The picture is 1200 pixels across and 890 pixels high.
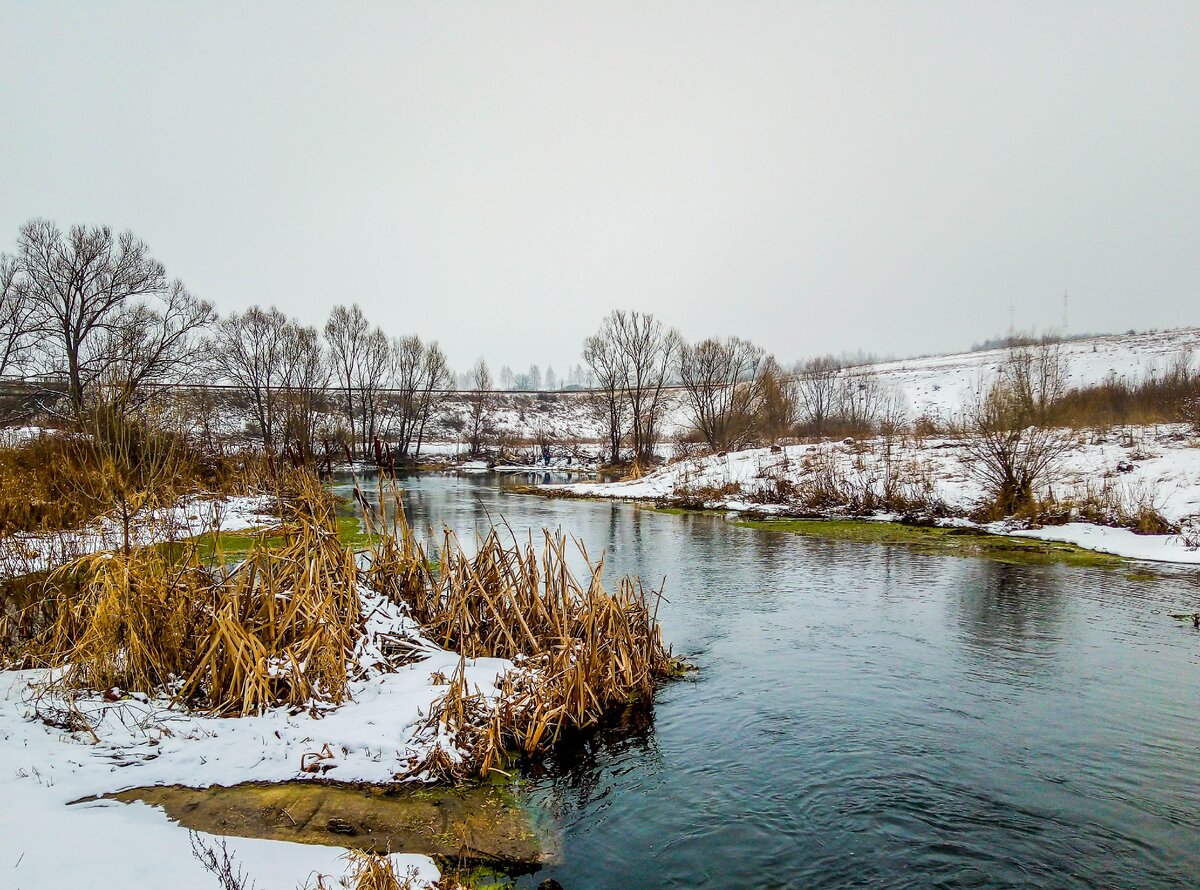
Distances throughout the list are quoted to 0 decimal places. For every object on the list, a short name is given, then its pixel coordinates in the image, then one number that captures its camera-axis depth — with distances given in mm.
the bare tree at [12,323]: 26000
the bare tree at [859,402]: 41656
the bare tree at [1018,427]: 19031
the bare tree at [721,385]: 45312
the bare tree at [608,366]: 53375
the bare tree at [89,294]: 29875
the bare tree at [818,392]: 49812
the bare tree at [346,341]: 60562
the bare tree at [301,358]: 55562
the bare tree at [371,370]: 61125
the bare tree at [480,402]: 66575
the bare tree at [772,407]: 43594
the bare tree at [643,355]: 52344
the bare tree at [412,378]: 63688
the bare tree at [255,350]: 53594
